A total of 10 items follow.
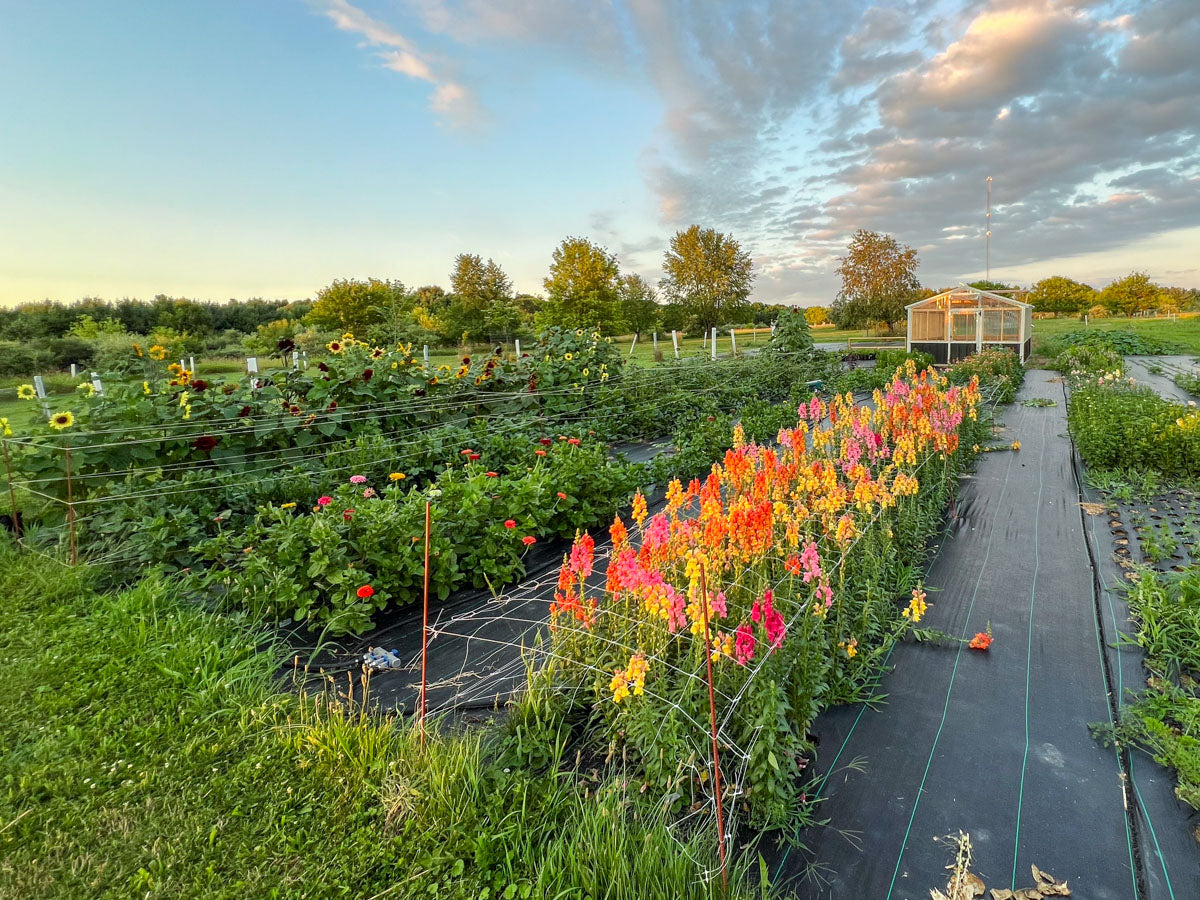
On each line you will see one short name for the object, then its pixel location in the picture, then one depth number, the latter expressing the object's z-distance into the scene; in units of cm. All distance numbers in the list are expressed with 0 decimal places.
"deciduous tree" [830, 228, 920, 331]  3316
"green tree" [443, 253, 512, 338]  3444
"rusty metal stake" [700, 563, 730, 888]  152
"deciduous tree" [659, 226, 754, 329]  3644
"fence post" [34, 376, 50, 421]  388
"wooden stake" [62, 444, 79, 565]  337
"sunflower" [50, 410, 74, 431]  379
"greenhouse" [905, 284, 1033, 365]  1777
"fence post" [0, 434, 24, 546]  359
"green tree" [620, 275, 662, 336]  3731
